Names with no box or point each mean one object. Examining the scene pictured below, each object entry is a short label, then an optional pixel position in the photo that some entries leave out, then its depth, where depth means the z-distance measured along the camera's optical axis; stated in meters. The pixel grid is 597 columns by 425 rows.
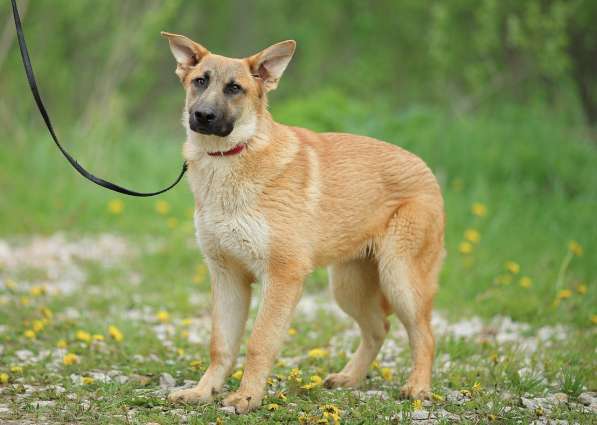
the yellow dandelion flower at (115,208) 9.34
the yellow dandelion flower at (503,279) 7.06
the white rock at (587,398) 4.51
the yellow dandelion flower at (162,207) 9.51
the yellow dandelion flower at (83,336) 5.27
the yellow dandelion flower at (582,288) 6.63
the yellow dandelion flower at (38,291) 5.96
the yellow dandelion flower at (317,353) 5.26
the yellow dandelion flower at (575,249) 6.63
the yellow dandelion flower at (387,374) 5.05
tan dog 4.35
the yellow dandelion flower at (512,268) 6.27
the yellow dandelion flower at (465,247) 7.66
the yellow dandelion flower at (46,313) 5.89
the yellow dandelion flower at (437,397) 4.39
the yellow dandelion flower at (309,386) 4.32
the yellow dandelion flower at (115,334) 5.35
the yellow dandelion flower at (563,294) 6.21
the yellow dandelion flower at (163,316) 6.11
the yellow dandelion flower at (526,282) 6.88
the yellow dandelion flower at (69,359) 4.80
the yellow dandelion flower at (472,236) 8.03
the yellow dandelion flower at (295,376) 4.36
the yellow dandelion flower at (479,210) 8.67
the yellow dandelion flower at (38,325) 5.47
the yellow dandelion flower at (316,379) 4.50
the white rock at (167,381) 4.63
